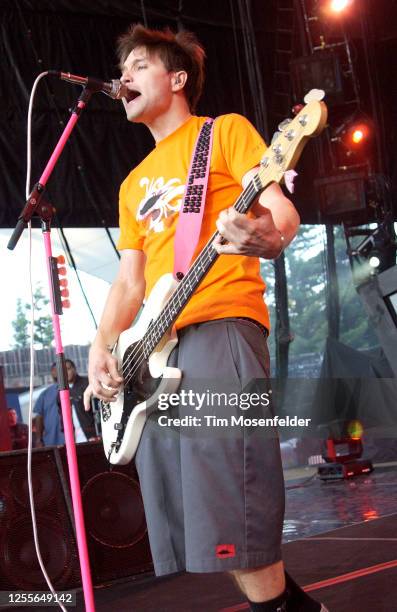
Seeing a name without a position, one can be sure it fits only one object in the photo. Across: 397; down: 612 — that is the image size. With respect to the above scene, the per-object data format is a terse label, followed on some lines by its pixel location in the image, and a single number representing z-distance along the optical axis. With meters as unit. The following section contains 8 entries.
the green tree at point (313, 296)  8.82
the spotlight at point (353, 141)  7.99
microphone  2.27
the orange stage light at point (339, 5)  7.36
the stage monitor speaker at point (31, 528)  3.38
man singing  1.83
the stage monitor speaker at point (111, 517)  3.57
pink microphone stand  2.05
